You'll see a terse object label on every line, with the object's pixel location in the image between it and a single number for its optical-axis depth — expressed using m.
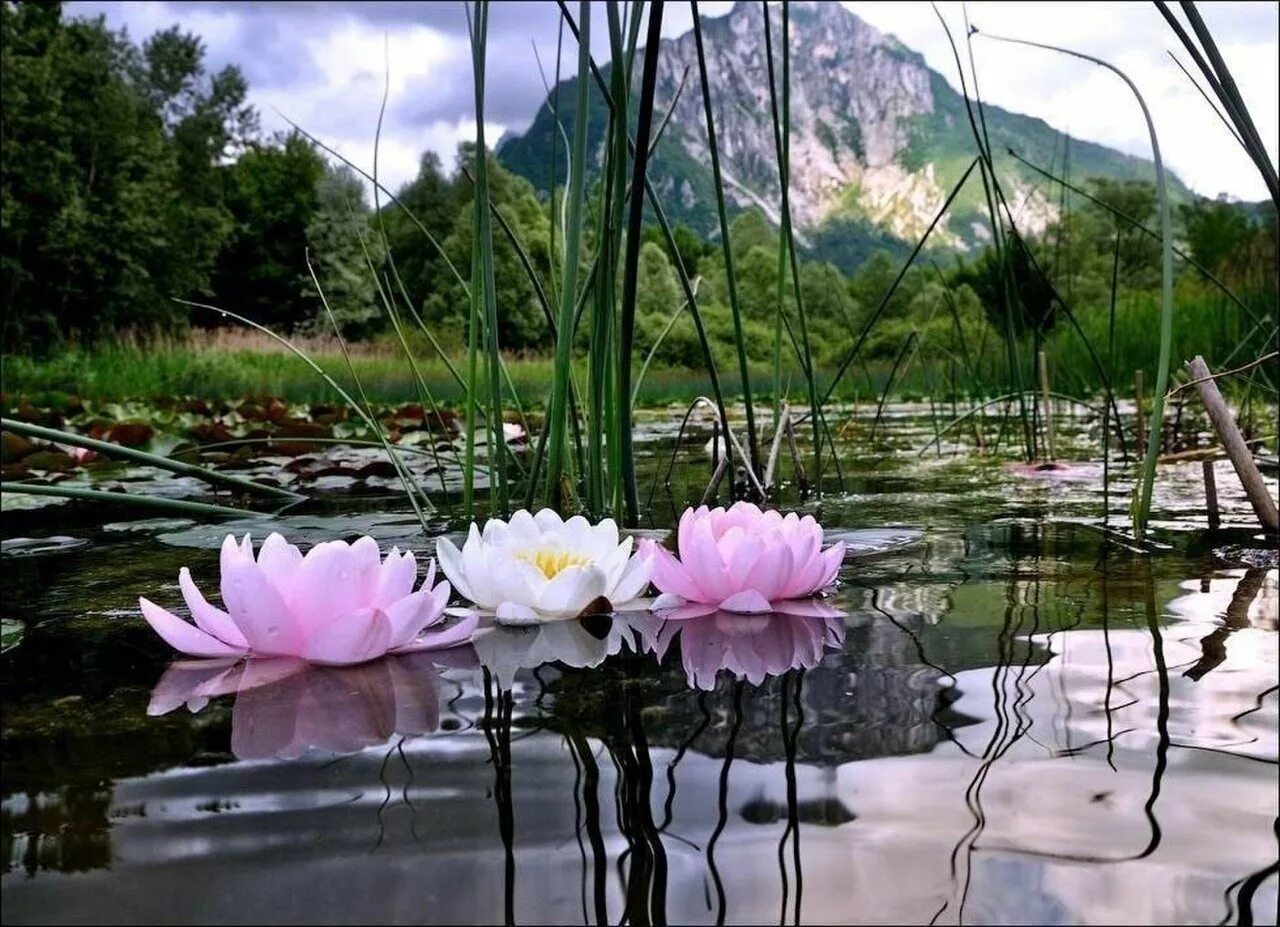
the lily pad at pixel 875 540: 1.20
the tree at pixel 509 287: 22.64
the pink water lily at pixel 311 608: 0.69
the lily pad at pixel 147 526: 1.65
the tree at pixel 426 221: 24.97
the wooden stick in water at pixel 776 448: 1.74
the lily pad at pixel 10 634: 0.81
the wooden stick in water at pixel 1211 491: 1.43
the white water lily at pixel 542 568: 0.80
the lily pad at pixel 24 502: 2.06
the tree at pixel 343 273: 22.53
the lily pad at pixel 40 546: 1.42
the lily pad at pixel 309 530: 1.37
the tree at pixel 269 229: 29.06
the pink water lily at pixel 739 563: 0.84
